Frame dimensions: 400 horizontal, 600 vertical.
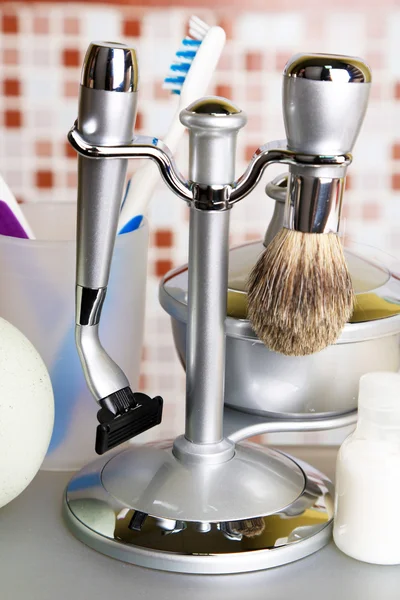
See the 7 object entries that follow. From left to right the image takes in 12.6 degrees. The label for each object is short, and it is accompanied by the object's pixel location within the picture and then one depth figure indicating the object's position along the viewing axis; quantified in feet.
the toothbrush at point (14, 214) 2.39
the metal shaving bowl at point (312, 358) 2.28
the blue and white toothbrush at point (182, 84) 2.36
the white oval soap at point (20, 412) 2.23
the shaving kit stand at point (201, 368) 2.10
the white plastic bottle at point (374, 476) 2.20
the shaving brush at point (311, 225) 2.09
